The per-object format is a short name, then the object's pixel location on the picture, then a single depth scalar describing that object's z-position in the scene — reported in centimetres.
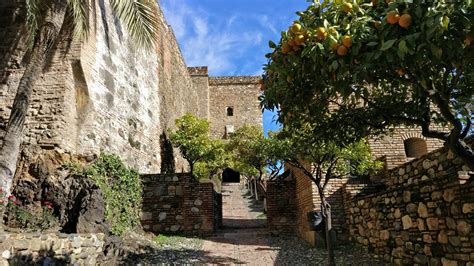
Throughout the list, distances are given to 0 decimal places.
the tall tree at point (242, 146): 1830
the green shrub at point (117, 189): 738
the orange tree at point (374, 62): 210
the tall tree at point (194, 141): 1371
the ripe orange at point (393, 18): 215
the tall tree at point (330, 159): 664
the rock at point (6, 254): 441
